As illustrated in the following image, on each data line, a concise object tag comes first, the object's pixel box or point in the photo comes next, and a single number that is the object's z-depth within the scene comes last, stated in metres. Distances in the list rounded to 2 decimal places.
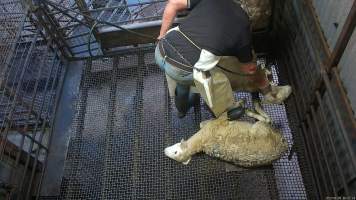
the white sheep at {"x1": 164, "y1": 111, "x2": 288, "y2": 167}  3.12
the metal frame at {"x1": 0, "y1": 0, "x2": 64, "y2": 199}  3.35
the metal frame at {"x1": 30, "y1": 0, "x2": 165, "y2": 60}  4.17
